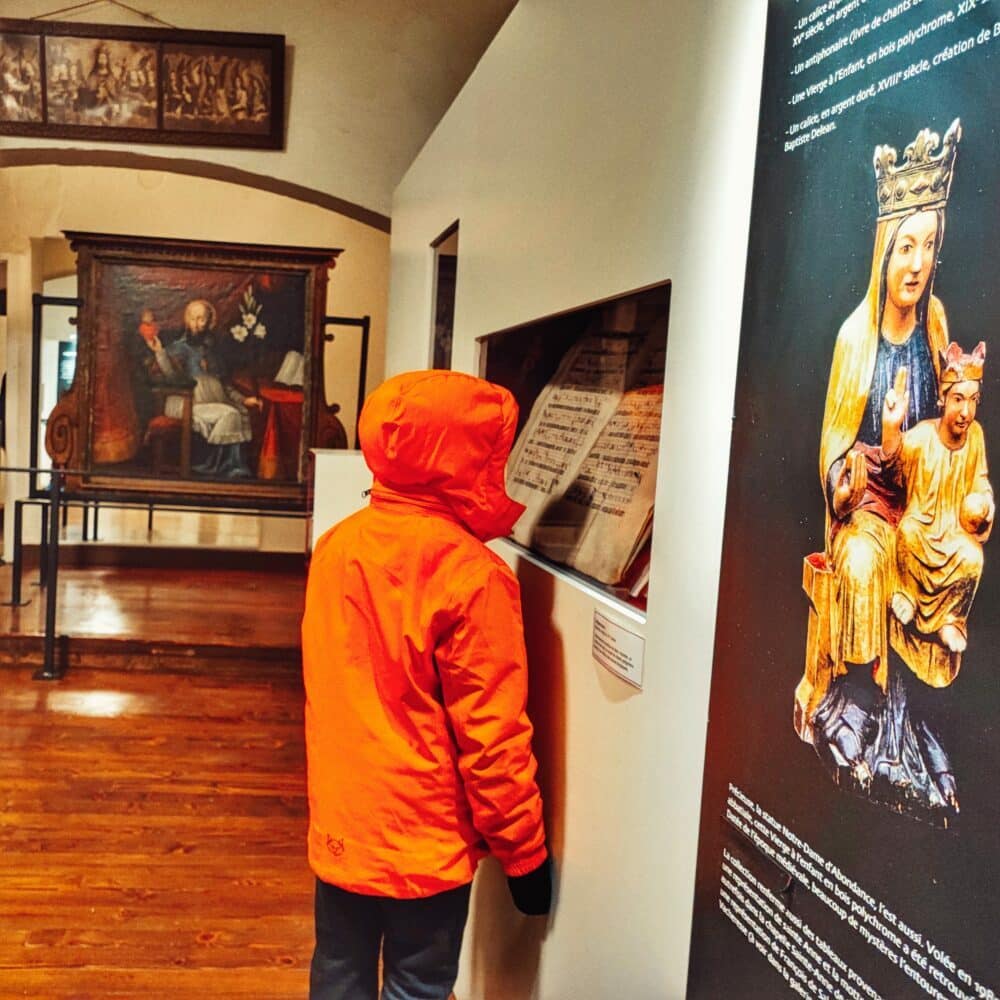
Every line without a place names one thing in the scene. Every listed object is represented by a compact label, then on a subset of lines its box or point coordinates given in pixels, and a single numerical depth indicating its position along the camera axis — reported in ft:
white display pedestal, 11.01
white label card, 4.56
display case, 5.54
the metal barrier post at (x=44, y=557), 19.39
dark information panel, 2.29
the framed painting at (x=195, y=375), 18.25
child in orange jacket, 5.34
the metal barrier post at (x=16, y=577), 19.25
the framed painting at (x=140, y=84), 15.44
